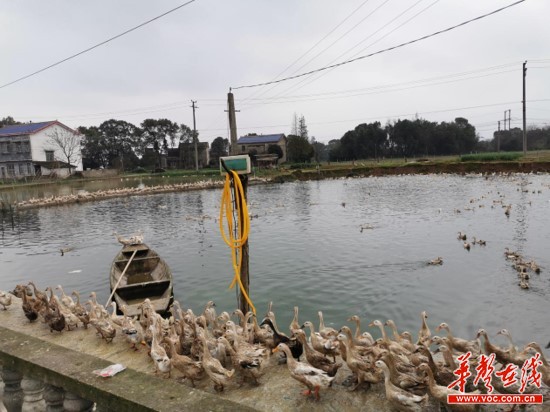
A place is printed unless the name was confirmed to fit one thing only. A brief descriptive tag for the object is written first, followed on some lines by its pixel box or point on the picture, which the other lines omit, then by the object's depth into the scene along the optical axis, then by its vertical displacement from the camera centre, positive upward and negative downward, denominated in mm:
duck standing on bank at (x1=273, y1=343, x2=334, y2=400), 5500 -2888
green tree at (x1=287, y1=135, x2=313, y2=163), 87188 +3740
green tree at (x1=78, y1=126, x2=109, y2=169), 99562 +7234
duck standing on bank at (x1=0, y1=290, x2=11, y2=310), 10334 -2979
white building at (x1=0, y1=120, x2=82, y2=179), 80000 +6503
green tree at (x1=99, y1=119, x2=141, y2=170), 102438 +10093
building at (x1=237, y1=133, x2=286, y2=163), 100688 +6594
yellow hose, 8859 -952
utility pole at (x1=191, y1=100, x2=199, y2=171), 80800 +8911
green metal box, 8980 +158
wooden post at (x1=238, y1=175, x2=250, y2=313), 10391 -2810
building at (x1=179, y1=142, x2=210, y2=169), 103375 +5134
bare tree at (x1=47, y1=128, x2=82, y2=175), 84625 +8058
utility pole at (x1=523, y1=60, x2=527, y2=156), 63181 +4705
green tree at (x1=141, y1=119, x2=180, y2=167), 103000 +10973
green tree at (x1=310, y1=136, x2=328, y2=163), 115200 +5350
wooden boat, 12648 -3768
